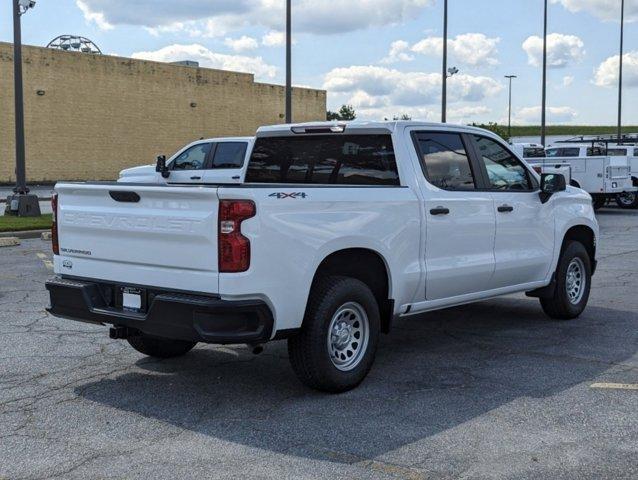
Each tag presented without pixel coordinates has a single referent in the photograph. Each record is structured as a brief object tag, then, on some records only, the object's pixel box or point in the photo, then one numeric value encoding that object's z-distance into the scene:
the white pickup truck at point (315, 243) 5.42
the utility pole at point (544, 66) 43.44
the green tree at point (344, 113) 101.32
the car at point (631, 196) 27.55
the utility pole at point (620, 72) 54.49
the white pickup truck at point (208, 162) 18.73
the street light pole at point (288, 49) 23.06
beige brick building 42.03
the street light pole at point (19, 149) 19.38
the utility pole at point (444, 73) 31.72
